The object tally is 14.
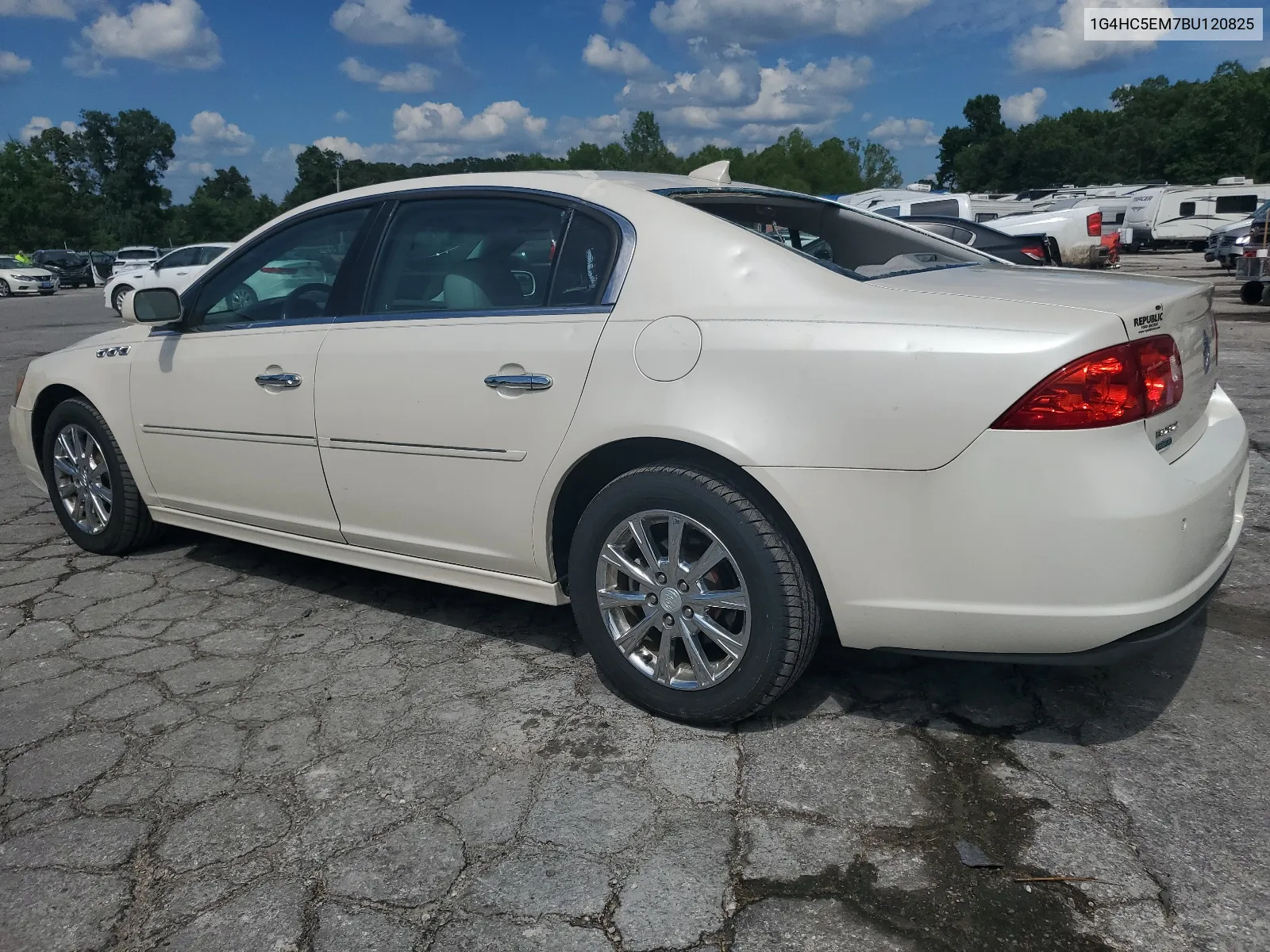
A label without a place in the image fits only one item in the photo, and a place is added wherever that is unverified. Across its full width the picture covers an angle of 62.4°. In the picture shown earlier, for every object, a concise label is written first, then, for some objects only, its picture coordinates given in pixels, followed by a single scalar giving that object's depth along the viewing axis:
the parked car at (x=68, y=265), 40.34
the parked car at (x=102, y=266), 42.06
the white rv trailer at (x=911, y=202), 19.84
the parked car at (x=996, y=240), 9.91
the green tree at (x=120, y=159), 89.62
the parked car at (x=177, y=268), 22.08
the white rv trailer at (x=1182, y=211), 37.62
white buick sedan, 2.39
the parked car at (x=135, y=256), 33.17
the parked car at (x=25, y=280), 33.81
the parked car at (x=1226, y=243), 24.44
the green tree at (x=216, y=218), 85.81
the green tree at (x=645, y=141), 118.69
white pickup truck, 15.62
